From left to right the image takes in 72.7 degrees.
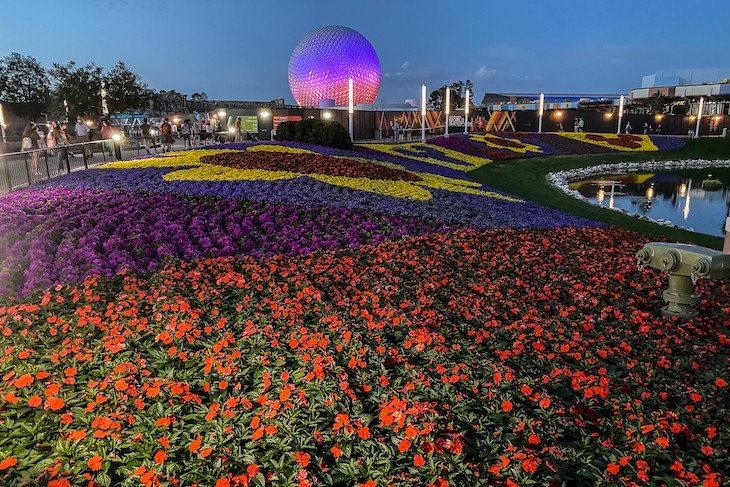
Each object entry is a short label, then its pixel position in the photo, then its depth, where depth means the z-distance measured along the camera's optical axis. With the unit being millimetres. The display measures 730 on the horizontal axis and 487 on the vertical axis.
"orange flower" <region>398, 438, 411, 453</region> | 3834
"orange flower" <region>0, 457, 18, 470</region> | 3648
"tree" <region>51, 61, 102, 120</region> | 43750
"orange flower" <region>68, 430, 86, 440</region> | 3965
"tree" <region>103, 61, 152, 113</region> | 46375
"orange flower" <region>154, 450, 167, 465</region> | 3763
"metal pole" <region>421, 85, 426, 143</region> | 34812
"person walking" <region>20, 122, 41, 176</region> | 20719
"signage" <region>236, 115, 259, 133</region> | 35594
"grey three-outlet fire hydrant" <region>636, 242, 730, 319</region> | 5730
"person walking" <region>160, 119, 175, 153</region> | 24688
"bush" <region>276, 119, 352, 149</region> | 23000
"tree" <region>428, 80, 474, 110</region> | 124100
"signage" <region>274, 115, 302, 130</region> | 36781
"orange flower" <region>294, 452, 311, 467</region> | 3732
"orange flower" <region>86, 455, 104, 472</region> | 3715
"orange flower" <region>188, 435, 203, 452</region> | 3934
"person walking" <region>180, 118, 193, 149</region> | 33625
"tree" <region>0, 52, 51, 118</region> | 54519
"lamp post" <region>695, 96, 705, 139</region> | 50662
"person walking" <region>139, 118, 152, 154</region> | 25925
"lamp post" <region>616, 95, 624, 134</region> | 49675
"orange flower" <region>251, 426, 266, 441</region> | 4006
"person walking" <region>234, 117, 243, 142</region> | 34844
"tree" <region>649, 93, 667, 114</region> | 69125
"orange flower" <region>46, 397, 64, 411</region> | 4227
